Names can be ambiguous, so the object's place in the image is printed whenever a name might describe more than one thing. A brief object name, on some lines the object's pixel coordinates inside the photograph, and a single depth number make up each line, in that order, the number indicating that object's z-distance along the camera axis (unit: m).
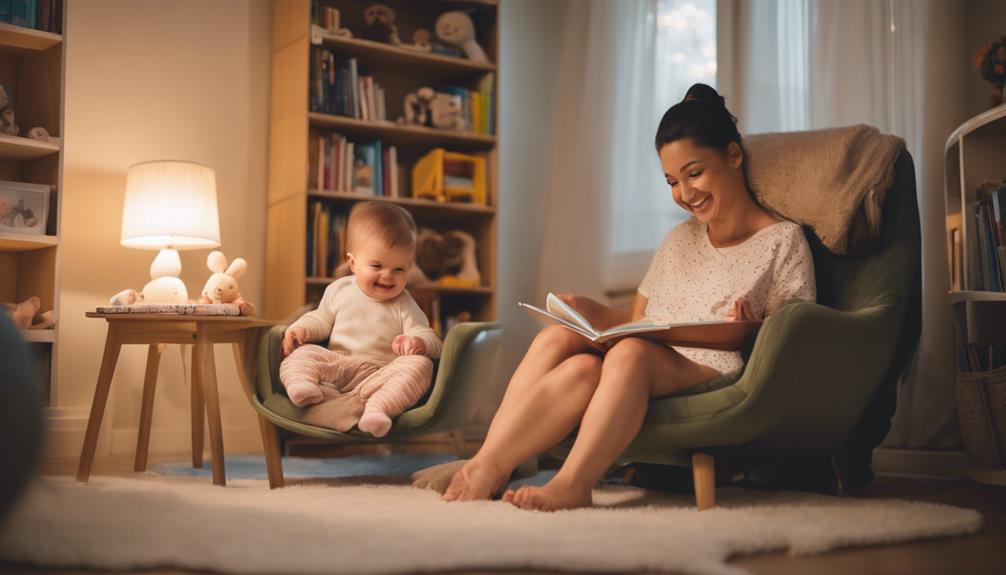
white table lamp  2.95
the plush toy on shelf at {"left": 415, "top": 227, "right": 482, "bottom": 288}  3.81
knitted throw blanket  2.11
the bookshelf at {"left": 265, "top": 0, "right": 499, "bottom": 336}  3.50
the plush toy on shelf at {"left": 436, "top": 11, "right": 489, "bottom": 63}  3.86
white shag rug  1.30
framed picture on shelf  2.85
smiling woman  1.80
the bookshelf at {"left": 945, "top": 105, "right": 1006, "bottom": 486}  2.42
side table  2.31
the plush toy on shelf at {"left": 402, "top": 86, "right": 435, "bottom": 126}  3.81
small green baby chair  2.17
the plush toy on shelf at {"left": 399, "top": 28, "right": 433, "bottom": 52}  3.83
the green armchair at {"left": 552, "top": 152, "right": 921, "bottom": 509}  1.81
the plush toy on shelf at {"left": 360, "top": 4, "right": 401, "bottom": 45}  3.71
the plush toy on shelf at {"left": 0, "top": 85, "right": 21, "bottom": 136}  2.90
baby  2.19
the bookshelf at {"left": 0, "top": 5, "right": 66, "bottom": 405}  2.87
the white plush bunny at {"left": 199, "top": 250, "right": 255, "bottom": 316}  2.85
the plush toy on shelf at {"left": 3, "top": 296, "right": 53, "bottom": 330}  2.81
